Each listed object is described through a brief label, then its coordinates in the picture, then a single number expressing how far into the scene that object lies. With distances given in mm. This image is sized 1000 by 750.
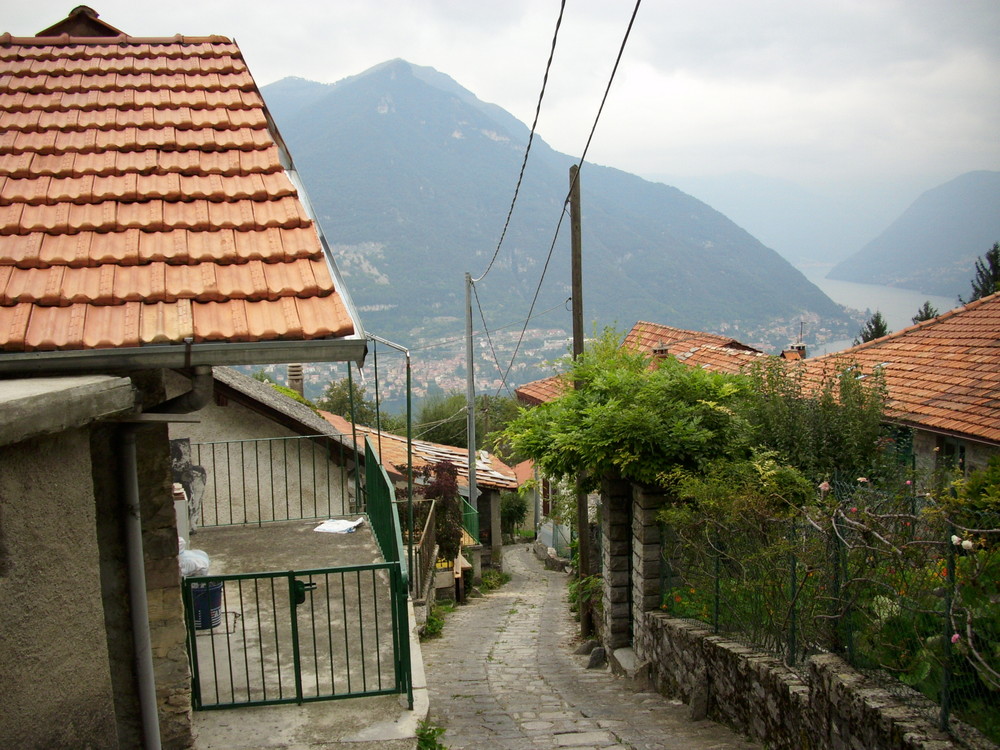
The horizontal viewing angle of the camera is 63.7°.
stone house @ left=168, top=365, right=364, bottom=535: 12609
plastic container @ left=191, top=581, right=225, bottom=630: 5922
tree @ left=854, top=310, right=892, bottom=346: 31062
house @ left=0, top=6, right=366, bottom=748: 2914
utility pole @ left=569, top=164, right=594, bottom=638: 11695
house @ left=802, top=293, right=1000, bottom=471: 10375
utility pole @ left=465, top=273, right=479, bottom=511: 19562
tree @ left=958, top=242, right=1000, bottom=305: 30078
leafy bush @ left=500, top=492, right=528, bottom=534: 31109
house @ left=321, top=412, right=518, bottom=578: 20234
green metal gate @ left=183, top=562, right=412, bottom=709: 5254
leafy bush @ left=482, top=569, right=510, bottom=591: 19302
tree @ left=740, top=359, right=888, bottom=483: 10078
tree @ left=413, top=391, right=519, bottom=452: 39688
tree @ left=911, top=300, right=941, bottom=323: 31625
